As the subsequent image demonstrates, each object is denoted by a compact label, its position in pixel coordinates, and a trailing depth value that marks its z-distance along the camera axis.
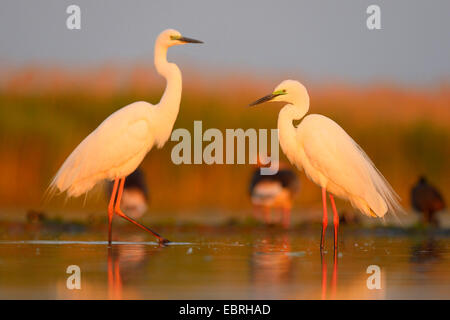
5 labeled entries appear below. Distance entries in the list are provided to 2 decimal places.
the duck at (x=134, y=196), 13.81
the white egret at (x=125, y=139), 10.23
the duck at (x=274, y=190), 14.42
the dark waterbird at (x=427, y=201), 13.70
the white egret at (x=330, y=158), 9.11
